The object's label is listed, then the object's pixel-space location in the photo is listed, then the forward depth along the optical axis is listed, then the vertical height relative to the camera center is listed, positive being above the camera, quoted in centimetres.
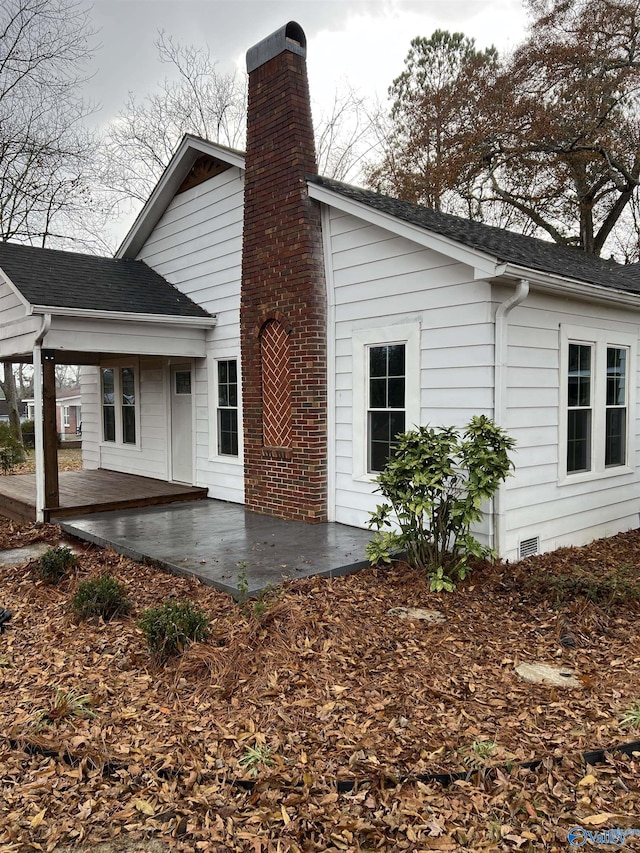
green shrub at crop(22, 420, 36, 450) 2606 -156
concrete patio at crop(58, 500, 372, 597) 551 -158
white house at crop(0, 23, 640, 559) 597 +77
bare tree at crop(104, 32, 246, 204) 2200 +1026
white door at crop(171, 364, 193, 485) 1015 -51
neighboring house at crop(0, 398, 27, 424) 4922 -116
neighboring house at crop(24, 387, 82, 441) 4522 -124
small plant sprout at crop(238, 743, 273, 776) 288 -175
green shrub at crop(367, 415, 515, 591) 527 -87
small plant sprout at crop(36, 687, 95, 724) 336 -176
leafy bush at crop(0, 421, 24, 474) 1358 -124
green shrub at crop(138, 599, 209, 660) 407 -158
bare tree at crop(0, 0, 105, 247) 1811 +879
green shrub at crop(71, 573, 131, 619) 480 -163
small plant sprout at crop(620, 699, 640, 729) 316 -171
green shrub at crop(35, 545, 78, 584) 586 -164
